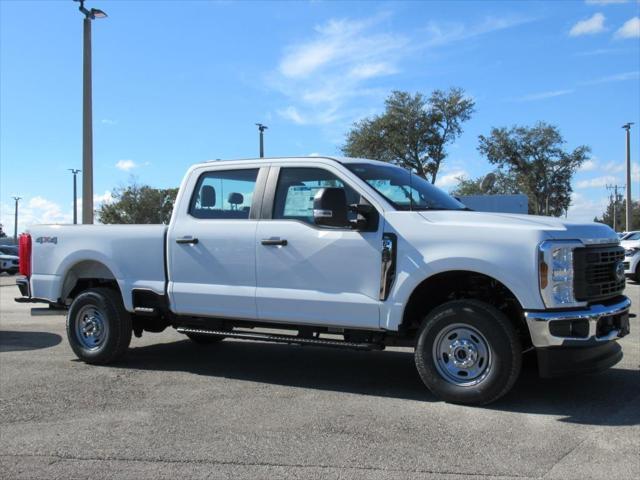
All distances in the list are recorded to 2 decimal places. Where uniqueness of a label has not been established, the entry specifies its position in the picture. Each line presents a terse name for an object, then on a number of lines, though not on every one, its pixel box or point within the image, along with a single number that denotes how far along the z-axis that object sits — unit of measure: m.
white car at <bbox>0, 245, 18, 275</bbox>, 31.73
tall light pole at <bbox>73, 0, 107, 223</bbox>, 16.09
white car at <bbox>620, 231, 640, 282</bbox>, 16.94
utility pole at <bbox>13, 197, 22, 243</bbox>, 91.69
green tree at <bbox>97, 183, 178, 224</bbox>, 36.62
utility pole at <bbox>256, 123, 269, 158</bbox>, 29.49
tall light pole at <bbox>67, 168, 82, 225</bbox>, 49.22
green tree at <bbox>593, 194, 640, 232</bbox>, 106.19
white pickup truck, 4.78
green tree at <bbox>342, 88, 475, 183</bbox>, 37.50
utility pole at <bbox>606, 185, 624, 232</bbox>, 96.20
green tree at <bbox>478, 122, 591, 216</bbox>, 45.00
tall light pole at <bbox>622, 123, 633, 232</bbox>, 34.78
